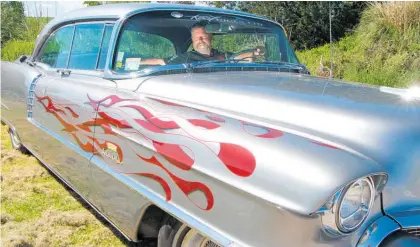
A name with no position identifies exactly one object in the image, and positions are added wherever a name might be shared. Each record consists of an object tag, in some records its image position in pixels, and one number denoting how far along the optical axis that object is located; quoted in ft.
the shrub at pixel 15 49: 47.53
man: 9.75
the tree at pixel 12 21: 57.16
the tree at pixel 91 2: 54.55
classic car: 4.99
